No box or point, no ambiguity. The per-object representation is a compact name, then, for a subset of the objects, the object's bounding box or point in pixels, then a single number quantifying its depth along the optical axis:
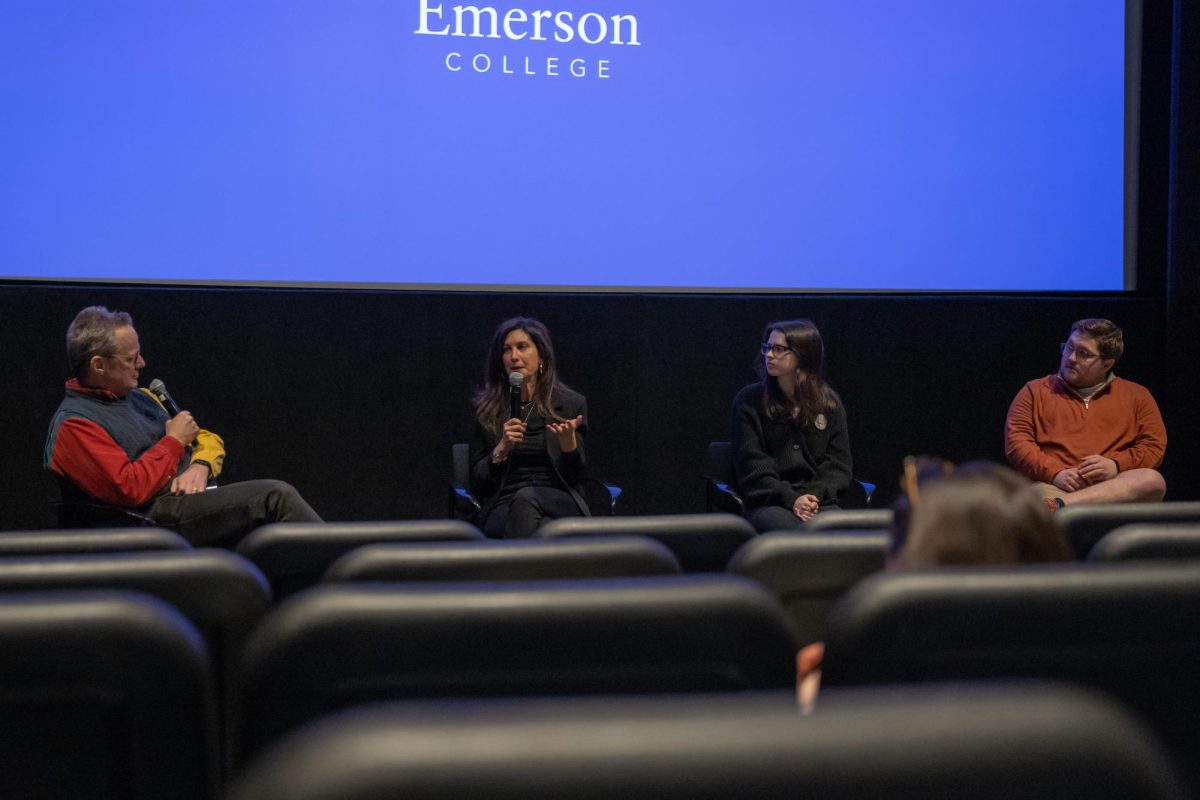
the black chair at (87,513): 3.58
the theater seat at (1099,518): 2.20
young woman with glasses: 4.41
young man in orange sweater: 4.72
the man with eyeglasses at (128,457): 3.55
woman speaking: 4.28
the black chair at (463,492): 4.12
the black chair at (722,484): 4.41
